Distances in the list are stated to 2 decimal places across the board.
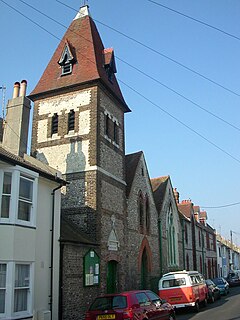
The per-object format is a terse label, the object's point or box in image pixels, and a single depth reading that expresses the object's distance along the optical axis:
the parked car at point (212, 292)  25.42
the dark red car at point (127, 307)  12.04
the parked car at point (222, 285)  33.59
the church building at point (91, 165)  20.23
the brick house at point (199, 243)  42.38
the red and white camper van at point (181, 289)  19.80
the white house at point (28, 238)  13.66
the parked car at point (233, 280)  50.34
